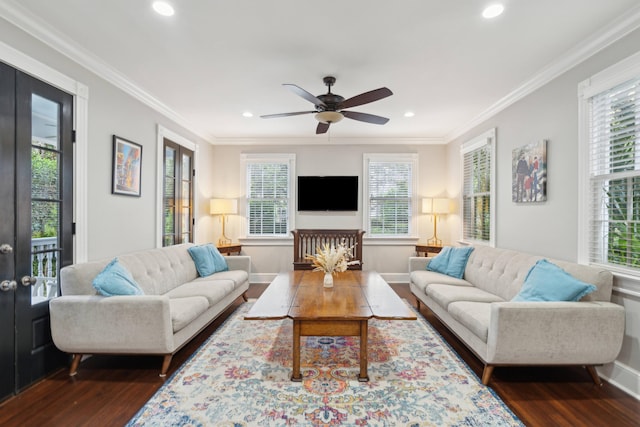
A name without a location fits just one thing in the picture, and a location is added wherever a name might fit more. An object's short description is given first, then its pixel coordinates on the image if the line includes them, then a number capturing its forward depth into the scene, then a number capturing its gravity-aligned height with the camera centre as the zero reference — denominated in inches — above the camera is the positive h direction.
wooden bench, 211.3 -19.0
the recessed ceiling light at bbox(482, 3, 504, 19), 80.7 +53.7
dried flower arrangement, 124.5 -19.6
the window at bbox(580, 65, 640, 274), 88.6 +13.1
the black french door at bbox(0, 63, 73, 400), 83.4 -2.3
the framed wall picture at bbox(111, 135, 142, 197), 125.4 +18.4
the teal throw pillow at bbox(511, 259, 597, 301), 88.7 -21.4
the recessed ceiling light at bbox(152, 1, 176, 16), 80.2 +53.5
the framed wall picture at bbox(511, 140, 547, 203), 122.3 +17.1
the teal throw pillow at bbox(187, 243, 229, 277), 158.6 -25.6
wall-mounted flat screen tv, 221.3 +13.6
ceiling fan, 106.7 +40.5
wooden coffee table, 92.1 -30.6
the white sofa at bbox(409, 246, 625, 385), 85.0 -32.6
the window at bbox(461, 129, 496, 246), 162.2 +13.9
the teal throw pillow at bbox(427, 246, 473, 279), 154.0 -24.8
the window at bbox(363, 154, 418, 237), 223.6 +11.2
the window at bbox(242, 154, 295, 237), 225.1 +11.3
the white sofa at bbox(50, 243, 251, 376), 91.7 -33.4
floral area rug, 75.4 -49.8
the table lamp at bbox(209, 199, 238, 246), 212.2 +3.4
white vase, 125.5 -27.9
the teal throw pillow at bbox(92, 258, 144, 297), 94.7 -22.5
